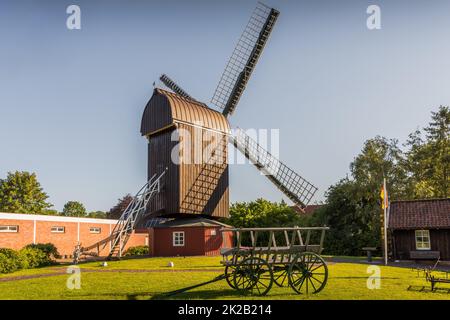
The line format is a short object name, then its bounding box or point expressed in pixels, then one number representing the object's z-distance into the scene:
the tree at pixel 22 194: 53.25
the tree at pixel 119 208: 55.40
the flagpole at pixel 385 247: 22.30
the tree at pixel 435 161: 39.75
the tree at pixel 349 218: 33.78
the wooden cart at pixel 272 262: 11.21
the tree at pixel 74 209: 82.00
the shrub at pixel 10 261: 19.88
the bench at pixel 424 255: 24.55
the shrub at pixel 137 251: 32.94
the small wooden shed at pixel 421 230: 25.03
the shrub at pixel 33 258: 22.21
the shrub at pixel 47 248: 24.95
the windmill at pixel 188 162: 27.11
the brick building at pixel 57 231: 29.36
